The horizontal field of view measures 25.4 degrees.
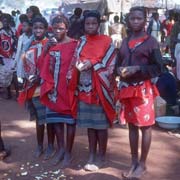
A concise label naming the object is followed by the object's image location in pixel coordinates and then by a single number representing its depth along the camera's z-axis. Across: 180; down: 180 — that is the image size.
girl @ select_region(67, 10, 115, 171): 3.90
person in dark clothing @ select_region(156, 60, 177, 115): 6.72
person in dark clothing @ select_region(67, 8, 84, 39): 8.69
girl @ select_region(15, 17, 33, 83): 5.60
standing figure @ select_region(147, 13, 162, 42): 15.24
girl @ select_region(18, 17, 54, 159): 4.37
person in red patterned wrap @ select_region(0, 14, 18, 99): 7.80
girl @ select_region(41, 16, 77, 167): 4.14
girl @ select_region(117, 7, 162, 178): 3.56
